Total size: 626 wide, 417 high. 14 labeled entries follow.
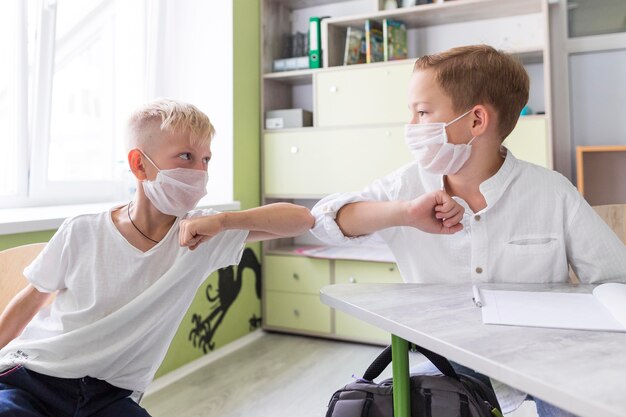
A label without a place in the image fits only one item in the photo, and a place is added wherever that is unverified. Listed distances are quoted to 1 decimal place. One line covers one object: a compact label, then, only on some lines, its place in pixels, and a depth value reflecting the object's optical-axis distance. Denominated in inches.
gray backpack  35.3
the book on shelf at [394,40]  112.9
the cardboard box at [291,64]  122.5
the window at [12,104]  86.5
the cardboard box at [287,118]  122.0
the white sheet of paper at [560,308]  30.7
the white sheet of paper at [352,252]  111.9
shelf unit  108.8
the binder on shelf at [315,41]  120.0
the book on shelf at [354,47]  117.0
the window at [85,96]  92.1
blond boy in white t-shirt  42.4
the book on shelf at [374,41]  114.5
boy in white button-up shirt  46.6
